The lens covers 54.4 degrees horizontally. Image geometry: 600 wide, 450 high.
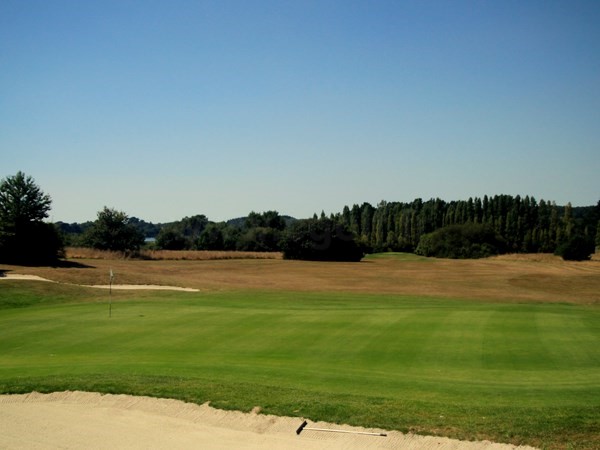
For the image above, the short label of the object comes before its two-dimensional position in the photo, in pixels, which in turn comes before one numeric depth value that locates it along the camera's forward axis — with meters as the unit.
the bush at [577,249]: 79.44
